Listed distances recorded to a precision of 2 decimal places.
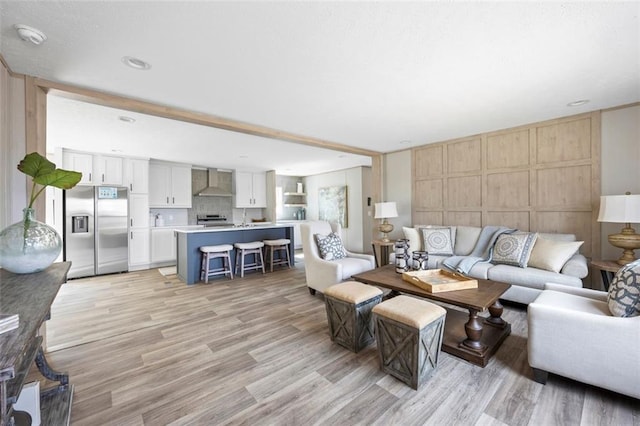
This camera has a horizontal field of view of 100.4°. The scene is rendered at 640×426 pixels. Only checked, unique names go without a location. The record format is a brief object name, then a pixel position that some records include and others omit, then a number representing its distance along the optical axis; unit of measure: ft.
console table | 2.63
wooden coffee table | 6.86
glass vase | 4.90
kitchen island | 14.58
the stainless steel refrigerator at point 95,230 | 15.37
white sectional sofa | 9.34
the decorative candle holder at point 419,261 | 9.40
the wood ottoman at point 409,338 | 5.91
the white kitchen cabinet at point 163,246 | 18.72
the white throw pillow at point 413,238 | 14.10
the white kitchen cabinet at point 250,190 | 23.98
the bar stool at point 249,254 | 15.63
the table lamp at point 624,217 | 8.58
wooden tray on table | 7.47
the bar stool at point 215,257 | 14.42
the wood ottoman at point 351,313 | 7.39
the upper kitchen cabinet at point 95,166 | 15.71
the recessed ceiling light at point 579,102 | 9.50
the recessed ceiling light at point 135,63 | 6.63
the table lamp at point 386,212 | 15.66
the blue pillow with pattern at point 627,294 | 5.41
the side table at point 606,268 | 8.71
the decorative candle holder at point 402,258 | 9.62
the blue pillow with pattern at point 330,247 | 11.94
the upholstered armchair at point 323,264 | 10.95
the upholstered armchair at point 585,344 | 5.16
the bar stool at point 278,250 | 16.78
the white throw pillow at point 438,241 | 13.16
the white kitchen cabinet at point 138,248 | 17.75
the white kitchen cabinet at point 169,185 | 19.29
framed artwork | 24.76
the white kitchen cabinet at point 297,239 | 25.55
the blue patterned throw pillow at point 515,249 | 10.48
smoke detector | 5.45
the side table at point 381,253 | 17.27
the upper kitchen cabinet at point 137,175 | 17.60
